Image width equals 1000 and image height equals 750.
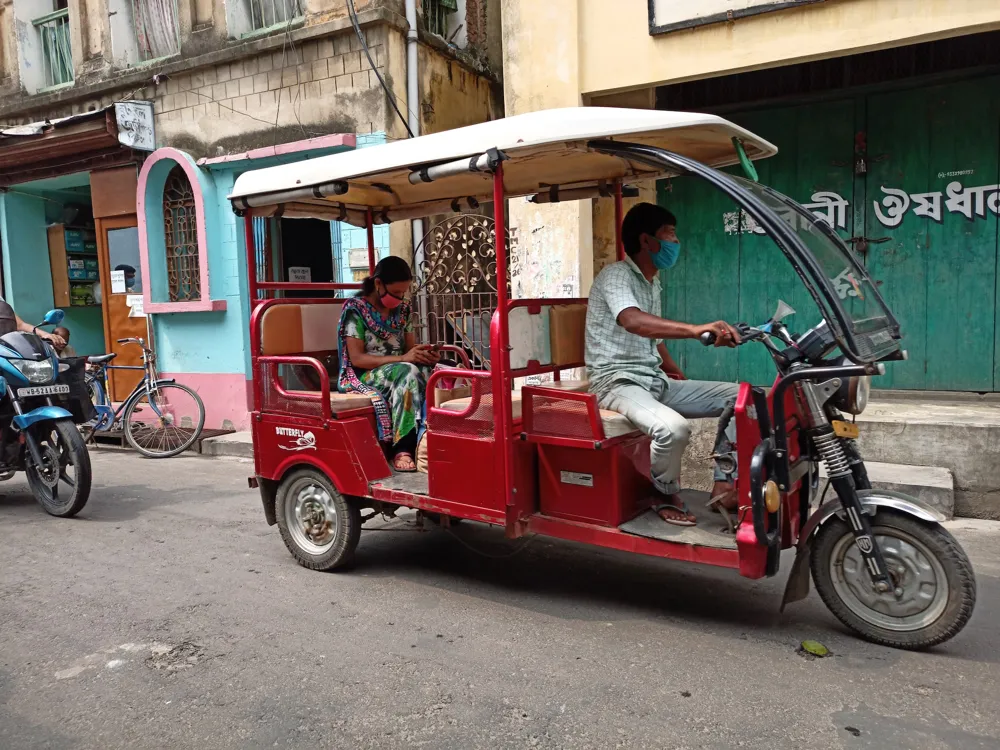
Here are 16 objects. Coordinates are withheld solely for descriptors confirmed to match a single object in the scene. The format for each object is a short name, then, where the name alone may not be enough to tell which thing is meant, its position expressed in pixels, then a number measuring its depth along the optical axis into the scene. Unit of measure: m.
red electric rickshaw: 3.05
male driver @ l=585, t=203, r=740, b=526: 3.52
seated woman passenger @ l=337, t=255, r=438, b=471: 4.40
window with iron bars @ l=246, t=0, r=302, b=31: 8.43
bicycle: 8.33
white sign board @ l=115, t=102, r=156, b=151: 9.10
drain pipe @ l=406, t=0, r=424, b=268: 7.84
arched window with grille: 9.29
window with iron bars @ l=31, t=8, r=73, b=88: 10.42
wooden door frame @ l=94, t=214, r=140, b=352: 10.04
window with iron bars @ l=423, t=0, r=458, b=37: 8.48
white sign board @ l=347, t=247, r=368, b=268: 7.98
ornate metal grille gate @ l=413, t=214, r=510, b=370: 7.37
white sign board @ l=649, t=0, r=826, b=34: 6.00
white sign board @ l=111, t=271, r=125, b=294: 10.09
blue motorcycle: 5.55
